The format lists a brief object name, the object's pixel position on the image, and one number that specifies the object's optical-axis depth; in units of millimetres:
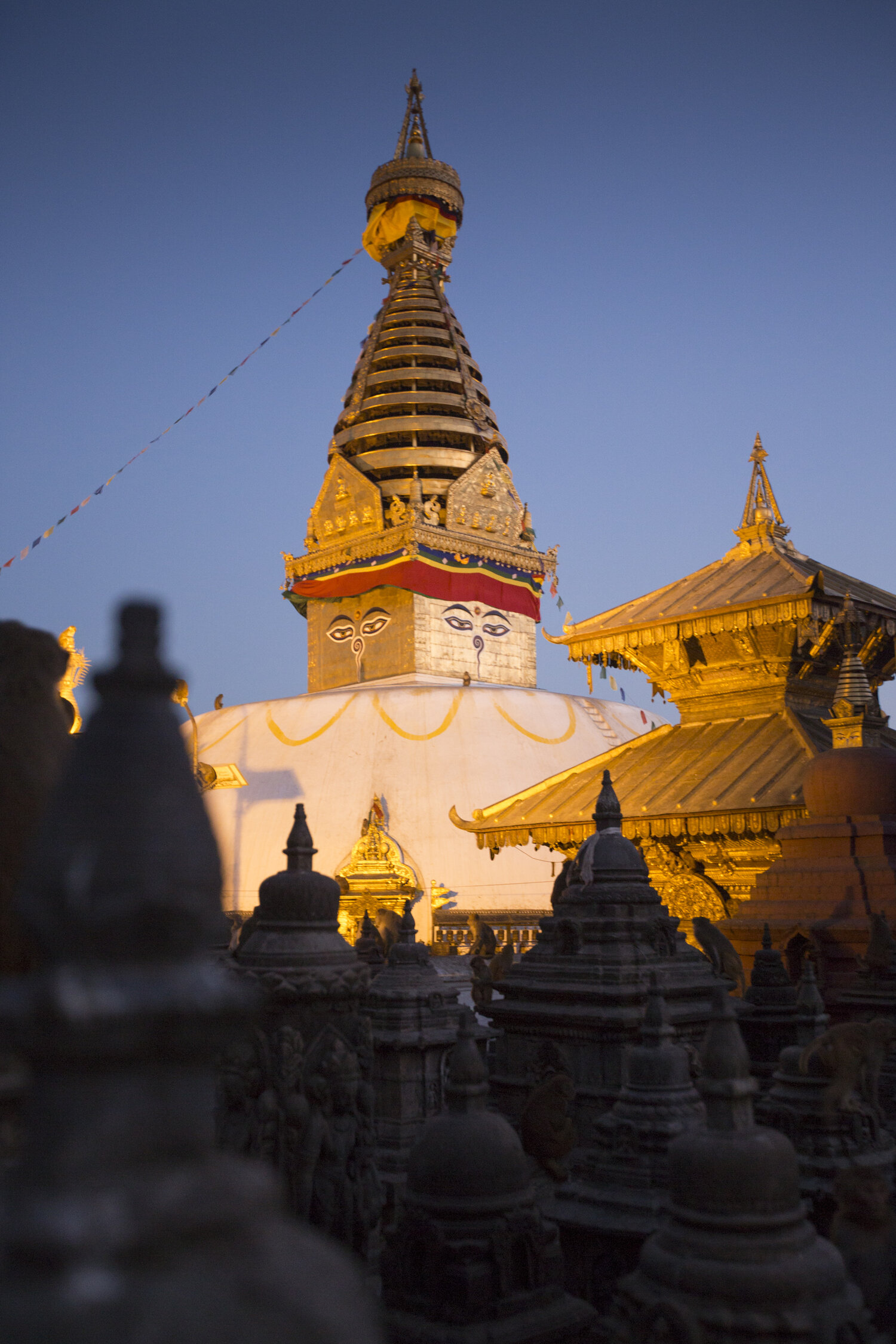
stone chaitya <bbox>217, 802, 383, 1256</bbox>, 3625
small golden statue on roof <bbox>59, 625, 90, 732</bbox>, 10158
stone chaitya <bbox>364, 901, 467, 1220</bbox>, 6500
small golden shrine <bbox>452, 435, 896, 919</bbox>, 10992
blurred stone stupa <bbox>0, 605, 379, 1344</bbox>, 1114
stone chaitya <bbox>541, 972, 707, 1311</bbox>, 3791
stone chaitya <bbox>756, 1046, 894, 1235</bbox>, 4090
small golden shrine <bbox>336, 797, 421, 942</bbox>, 17547
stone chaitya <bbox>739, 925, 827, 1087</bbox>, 6203
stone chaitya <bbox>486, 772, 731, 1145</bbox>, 5535
